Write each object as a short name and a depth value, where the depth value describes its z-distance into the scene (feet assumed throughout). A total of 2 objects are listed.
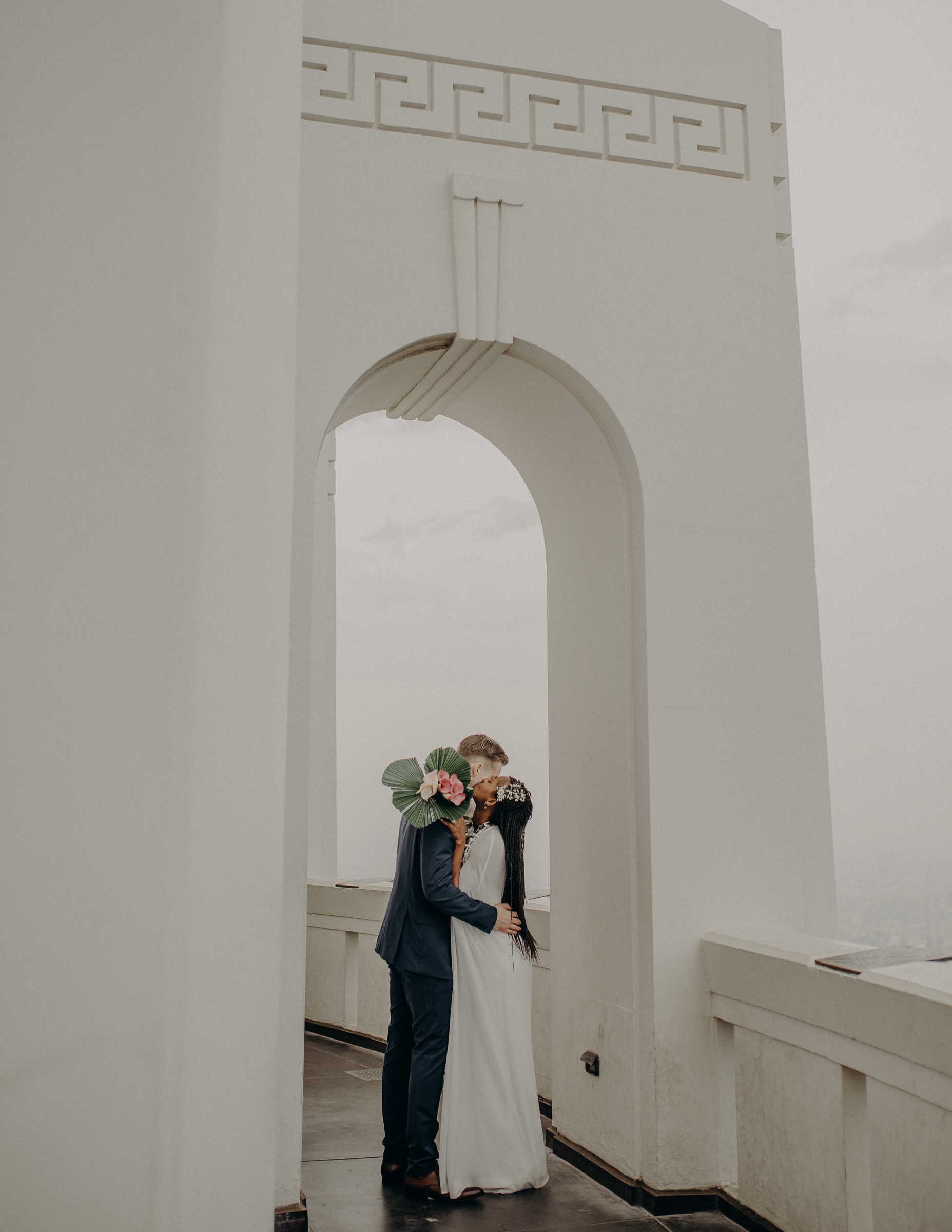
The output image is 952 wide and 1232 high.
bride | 13.93
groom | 13.96
